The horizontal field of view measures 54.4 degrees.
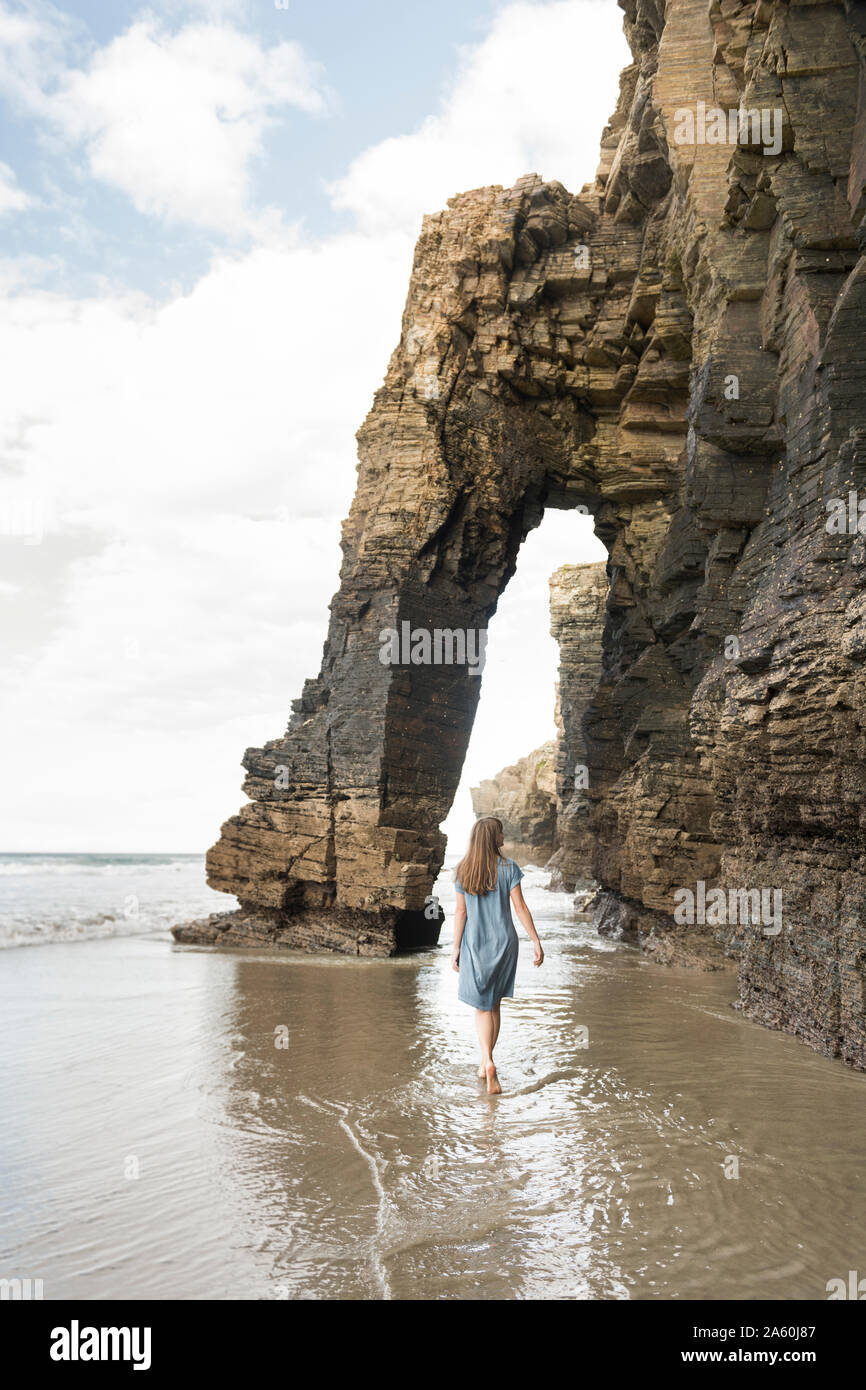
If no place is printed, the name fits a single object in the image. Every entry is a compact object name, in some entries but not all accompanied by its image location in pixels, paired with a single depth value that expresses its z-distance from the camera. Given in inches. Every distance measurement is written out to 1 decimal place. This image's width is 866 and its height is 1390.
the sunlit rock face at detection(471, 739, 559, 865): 2096.5
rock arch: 319.6
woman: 253.4
